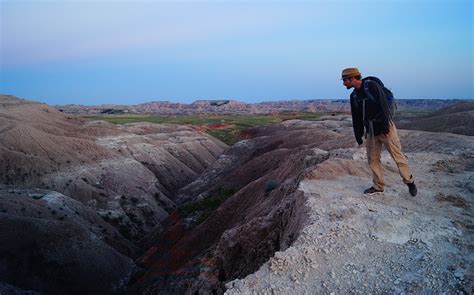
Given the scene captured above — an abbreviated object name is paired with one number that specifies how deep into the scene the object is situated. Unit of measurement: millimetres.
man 6895
